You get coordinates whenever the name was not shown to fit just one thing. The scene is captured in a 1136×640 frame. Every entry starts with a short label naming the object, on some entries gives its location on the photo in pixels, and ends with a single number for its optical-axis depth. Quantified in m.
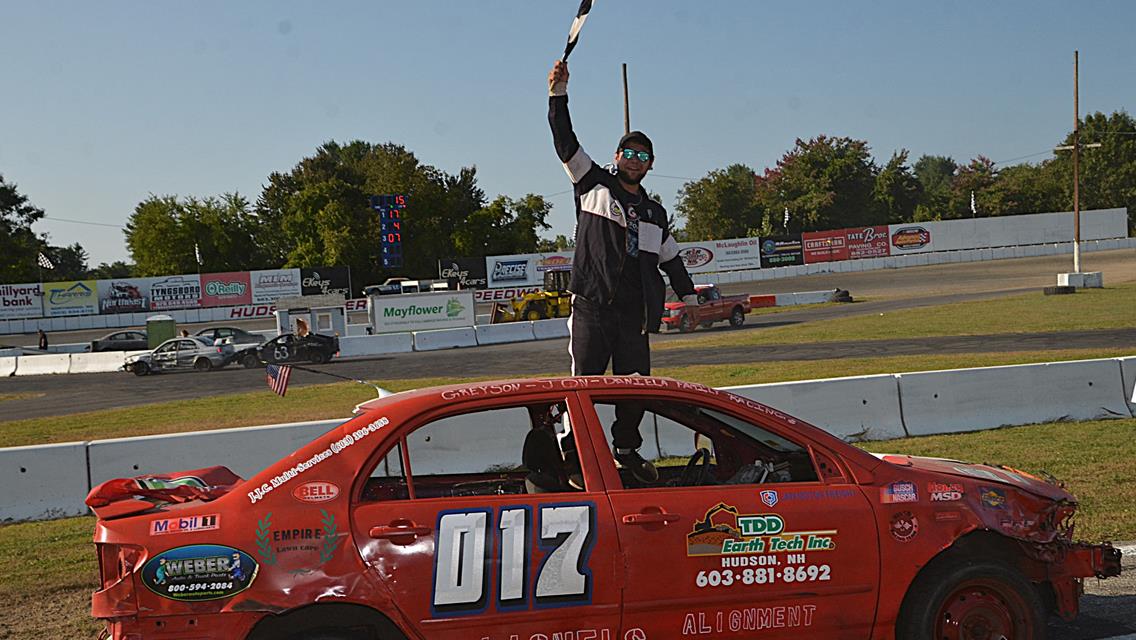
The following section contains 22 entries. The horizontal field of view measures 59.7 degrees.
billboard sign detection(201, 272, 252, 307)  50.00
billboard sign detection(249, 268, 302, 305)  50.75
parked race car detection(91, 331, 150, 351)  33.19
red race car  3.38
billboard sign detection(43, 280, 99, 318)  48.12
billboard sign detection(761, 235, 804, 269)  56.09
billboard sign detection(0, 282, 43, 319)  47.75
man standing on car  5.43
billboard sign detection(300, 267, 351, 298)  51.34
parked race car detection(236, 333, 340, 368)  25.38
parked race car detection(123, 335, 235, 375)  25.72
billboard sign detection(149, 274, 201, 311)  49.19
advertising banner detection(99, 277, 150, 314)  48.59
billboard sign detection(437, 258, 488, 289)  51.38
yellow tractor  33.66
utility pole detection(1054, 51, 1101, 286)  34.50
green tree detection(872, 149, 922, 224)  84.19
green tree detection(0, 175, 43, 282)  65.12
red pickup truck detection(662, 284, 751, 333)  29.64
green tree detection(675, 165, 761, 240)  84.19
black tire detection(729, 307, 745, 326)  30.23
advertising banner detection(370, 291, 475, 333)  31.64
